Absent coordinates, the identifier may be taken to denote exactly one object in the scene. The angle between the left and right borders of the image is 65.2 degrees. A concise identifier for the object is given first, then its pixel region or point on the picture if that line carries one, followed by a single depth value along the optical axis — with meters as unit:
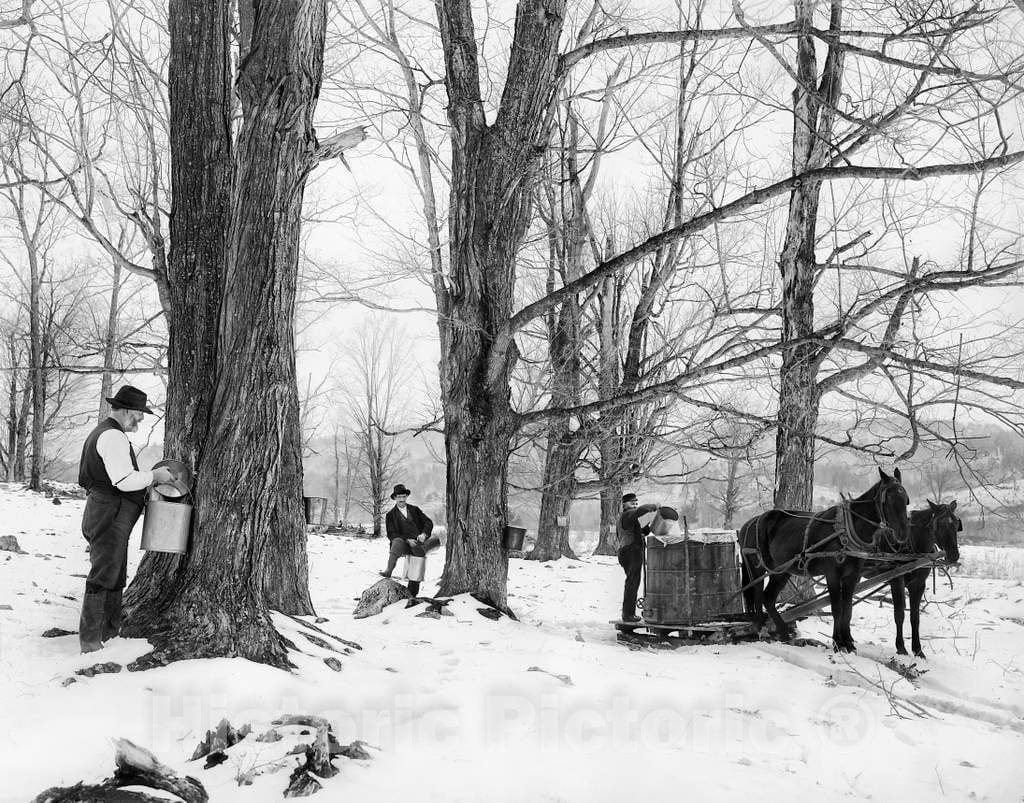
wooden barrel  9.00
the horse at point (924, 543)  8.45
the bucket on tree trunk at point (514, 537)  9.27
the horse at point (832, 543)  8.02
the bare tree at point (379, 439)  33.05
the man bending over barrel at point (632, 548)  10.15
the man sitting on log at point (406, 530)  11.94
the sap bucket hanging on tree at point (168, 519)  5.29
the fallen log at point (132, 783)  3.17
